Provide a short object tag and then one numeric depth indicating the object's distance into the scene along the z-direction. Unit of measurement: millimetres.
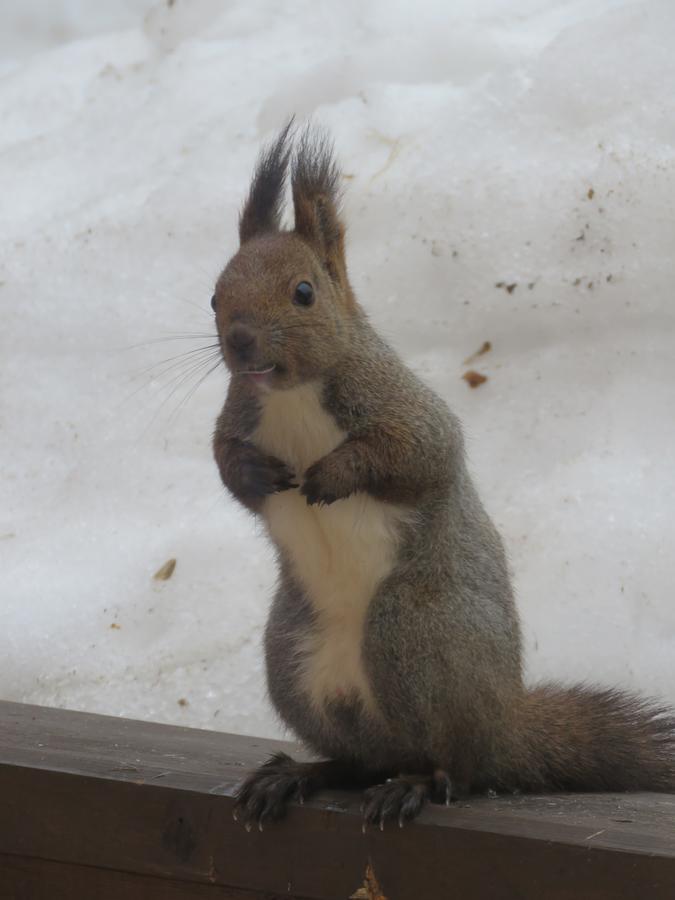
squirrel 3058
